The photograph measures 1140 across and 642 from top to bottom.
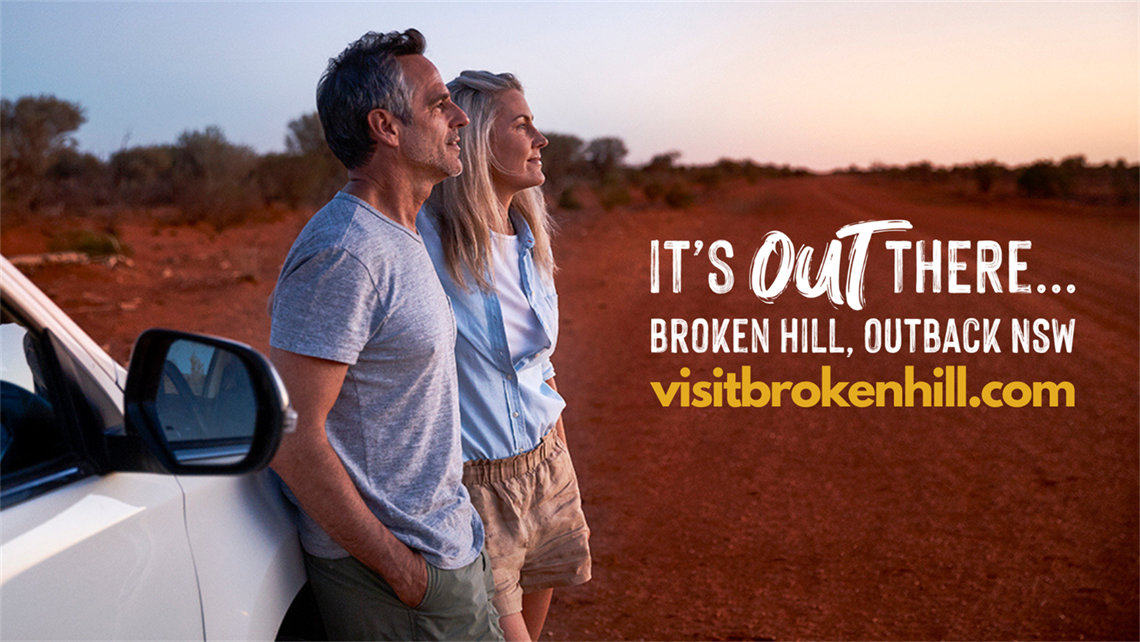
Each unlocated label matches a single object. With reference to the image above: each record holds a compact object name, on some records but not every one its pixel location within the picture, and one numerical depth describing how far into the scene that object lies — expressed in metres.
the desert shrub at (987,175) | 33.31
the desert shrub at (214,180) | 21.44
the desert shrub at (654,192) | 33.12
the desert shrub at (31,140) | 17.45
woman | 2.22
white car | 1.21
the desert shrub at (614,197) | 29.72
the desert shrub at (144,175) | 23.08
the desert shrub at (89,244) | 14.76
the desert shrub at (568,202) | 28.62
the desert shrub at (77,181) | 19.00
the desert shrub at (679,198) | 30.00
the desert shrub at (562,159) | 38.94
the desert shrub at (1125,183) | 23.75
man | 1.55
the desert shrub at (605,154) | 46.59
